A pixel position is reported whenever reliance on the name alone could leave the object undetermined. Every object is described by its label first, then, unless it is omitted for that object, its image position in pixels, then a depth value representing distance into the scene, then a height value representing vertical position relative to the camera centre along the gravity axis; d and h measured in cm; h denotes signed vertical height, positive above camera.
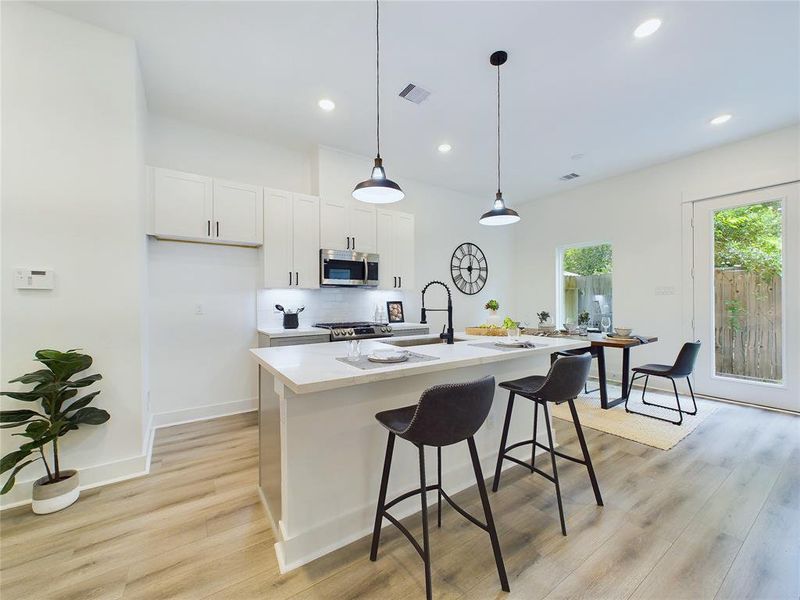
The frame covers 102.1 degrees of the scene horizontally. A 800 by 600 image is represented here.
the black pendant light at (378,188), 215 +77
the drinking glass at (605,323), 509 -38
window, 513 +25
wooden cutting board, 296 -29
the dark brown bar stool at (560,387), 183 -53
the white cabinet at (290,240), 354 +69
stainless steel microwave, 384 +40
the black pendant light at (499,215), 282 +74
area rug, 296 -126
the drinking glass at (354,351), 182 -30
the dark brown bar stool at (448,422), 133 -53
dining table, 360 -61
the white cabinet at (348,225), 389 +94
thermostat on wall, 204 +16
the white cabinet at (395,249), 433 +71
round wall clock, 556 +56
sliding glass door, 353 +2
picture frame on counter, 462 -16
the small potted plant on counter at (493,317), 303 -17
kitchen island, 155 -75
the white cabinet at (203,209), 300 +92
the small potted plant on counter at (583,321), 432 -30
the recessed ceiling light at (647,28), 219 +186
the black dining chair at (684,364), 335 -69
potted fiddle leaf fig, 187 -72
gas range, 354 -33
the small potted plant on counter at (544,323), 428 -33
